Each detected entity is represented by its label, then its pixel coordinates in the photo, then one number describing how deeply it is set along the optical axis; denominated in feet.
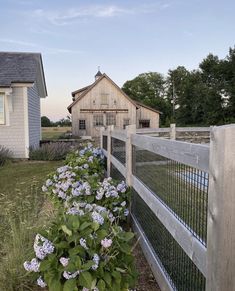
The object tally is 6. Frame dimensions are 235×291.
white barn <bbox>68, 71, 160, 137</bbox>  70.48
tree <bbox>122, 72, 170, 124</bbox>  144.94
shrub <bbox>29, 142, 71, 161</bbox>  30.15
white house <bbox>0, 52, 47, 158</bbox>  29.55
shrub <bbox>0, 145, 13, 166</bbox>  27.90
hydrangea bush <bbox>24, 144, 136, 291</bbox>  4.54
